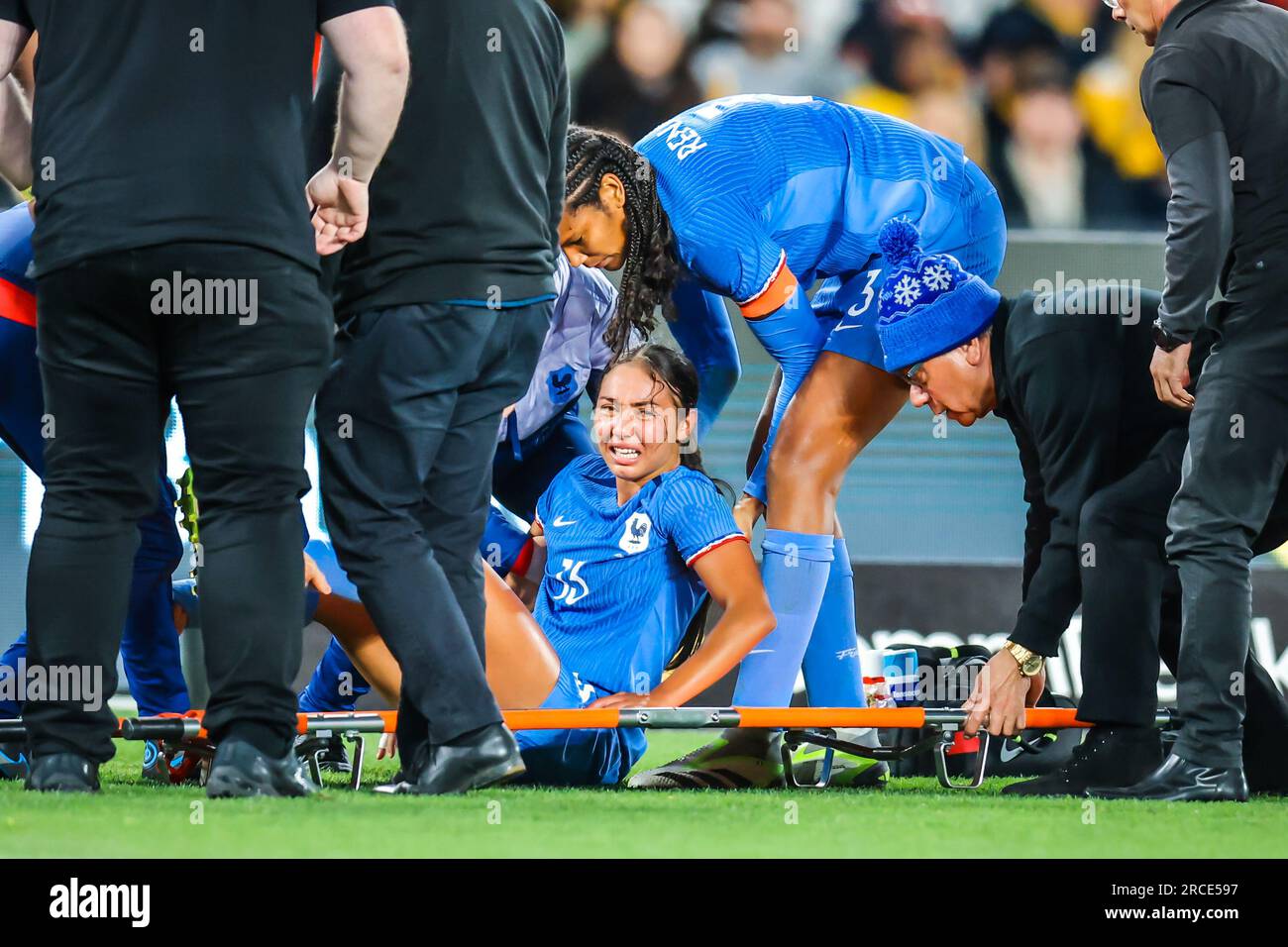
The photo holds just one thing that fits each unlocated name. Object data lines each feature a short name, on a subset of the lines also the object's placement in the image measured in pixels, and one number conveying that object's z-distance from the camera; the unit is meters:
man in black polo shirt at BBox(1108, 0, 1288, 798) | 6.78
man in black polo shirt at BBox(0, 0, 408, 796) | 5.68
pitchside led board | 13.31
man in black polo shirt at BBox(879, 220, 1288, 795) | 7.25
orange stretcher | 7.12
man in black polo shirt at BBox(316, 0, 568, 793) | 6.01
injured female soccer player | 7.68
